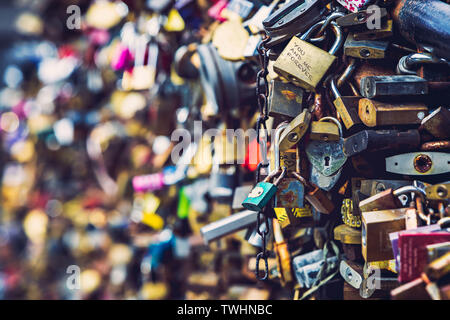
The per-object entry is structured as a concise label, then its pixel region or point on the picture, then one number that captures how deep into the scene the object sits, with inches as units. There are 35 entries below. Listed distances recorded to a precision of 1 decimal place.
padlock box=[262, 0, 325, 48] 33.4
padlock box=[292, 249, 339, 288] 35.2
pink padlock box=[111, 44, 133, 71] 65.4
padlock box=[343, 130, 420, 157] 28.5
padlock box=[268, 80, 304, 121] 34.1
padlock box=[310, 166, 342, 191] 32.4
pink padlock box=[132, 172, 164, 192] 59.8
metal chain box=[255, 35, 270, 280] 34.0
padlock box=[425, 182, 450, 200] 25.6
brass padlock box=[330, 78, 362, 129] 30.7
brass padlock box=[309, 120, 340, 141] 31.6
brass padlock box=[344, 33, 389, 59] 31.1
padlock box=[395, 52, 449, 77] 28.7
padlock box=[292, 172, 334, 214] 32.7
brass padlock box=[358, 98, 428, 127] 28.9
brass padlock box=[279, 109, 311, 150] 31.2
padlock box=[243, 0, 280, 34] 40.7
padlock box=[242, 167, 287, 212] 30.6
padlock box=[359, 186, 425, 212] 28.5
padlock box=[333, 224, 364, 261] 31.6
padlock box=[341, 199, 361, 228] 31.7
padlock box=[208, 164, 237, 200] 47.1
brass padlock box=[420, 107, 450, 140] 27.7
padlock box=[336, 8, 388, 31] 30.6
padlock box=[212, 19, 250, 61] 42.8
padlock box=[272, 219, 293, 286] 37.5
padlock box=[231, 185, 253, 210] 42.5
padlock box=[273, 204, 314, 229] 32.9
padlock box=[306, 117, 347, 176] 31.8
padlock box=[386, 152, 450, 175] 28.0
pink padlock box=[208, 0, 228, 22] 49.1
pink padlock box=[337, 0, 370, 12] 31.1
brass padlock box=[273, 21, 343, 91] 31.7
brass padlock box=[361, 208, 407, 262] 27.2
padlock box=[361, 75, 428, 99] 28.7
